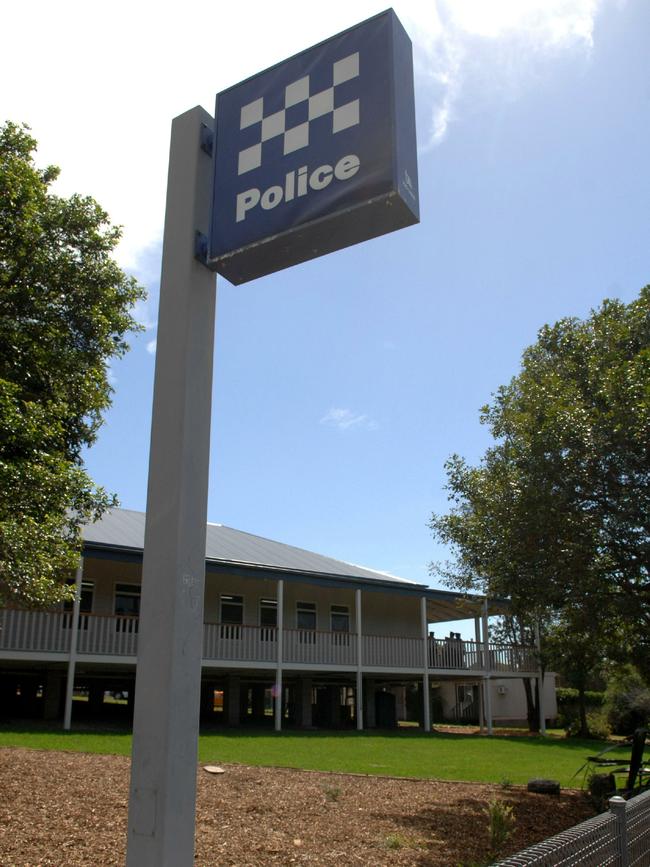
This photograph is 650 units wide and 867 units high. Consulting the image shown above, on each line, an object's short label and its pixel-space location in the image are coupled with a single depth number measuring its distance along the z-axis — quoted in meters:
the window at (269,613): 25.61
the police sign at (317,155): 3.18
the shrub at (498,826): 7.40
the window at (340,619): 27.58
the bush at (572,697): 35.31
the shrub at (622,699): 25.22
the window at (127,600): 22.38
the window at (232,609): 24.55
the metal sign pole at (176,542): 2.78
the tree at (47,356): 9.56
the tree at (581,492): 10.37
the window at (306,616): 26.58
